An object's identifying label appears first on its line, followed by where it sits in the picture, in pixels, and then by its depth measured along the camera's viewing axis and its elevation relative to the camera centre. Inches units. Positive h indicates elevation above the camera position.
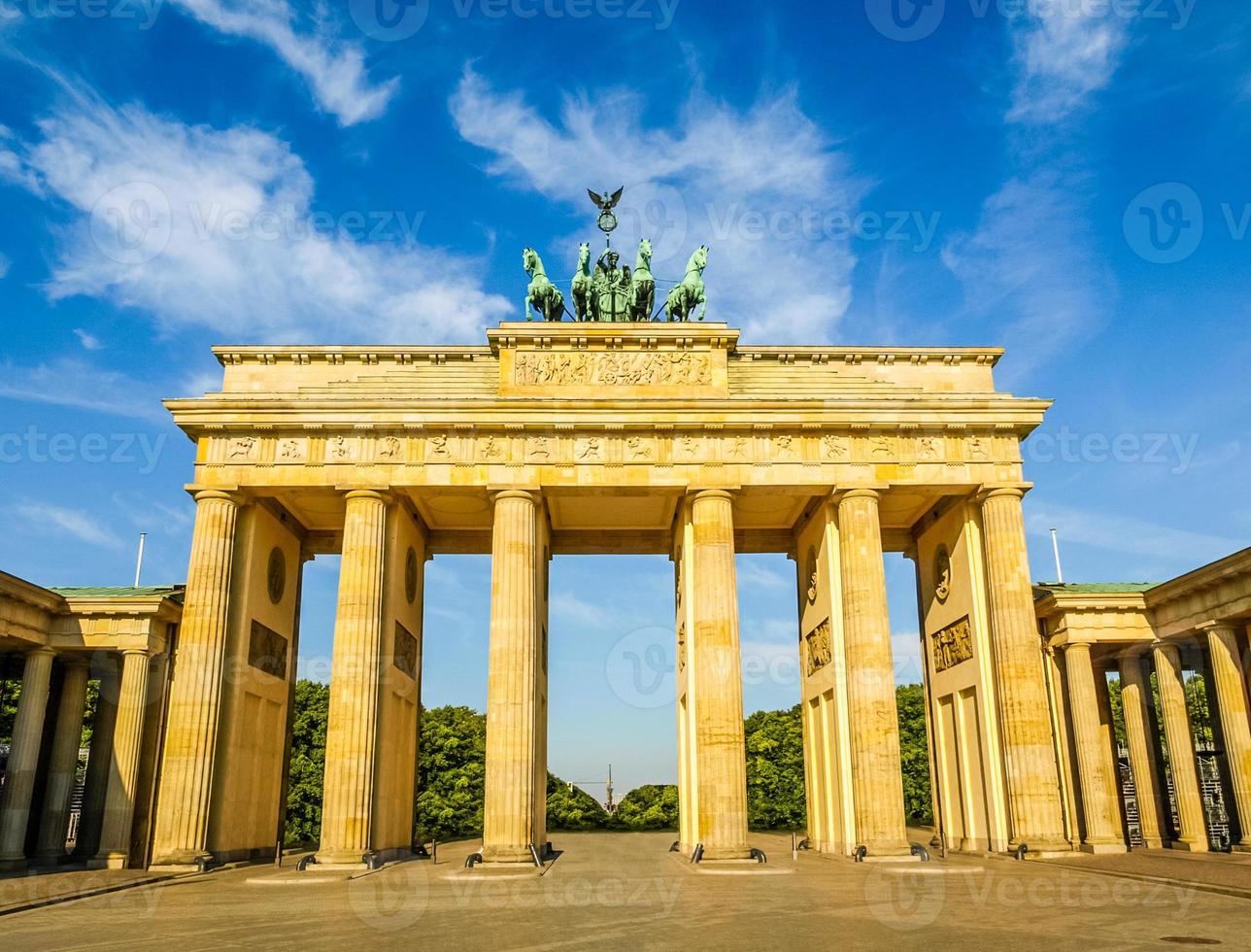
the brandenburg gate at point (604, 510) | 1140.5 +275.9
